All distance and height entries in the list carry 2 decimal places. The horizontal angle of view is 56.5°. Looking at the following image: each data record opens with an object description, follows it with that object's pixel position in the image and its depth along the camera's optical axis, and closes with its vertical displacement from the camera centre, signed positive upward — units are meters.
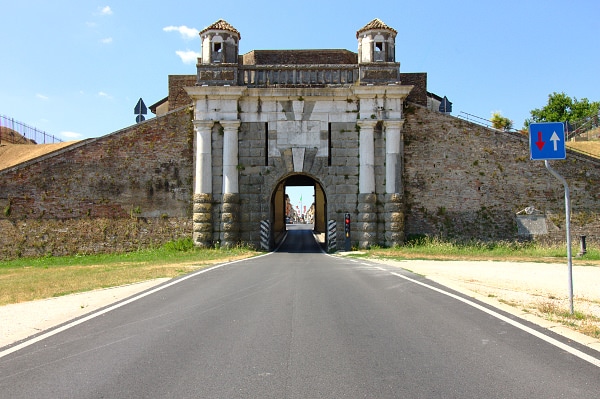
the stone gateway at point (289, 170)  27.52 +2.74
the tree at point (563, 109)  70.00 +14.86
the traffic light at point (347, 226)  27.64 -0.07
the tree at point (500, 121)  51.22 +9.79
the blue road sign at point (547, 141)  9.12 +1.39
